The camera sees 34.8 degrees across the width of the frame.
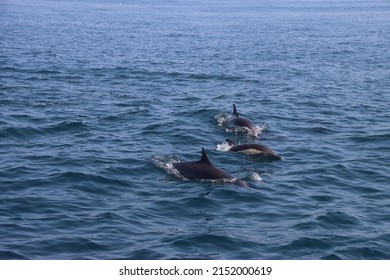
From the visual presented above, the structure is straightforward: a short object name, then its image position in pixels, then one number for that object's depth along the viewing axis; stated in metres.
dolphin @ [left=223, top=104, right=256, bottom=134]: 25.06
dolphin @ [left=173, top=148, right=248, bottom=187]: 18.80
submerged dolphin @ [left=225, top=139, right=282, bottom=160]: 21.52
